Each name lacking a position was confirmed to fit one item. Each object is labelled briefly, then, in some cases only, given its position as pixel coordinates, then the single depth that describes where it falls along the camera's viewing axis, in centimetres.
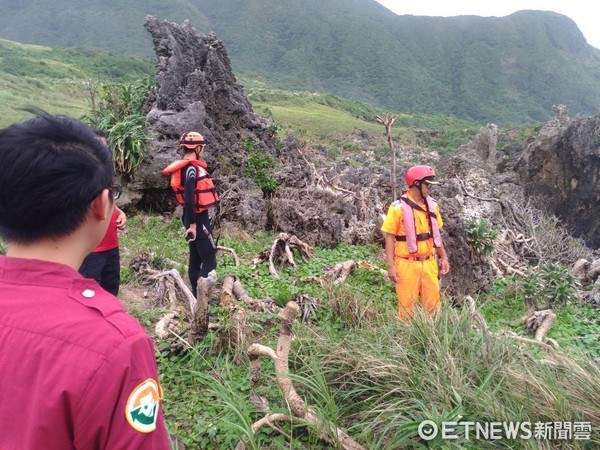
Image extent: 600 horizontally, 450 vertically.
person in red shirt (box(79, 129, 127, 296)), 346
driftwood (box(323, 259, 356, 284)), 614
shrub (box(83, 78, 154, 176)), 837
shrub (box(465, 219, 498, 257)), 680
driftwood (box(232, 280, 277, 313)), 482
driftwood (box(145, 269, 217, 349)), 353
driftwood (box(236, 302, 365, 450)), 255
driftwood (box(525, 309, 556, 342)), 488
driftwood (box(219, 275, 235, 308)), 453
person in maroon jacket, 97
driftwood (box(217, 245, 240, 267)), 655
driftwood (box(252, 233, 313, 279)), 675
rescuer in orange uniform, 436
